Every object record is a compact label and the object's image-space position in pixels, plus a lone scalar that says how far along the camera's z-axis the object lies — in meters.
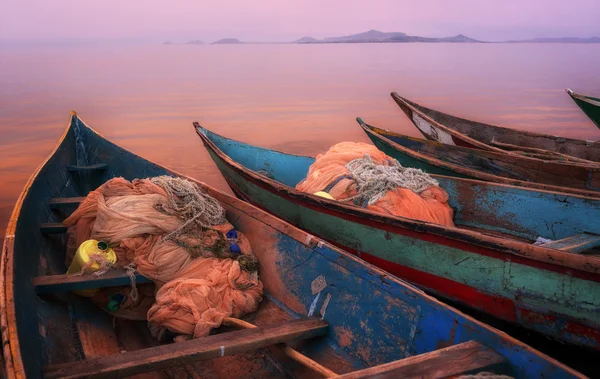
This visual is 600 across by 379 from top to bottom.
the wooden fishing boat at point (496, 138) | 6.44
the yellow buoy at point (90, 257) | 3.42
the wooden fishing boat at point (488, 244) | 2.93
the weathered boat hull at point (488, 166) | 5.06
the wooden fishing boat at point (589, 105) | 8.99
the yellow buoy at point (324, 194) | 4.55
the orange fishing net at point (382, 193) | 4.32
